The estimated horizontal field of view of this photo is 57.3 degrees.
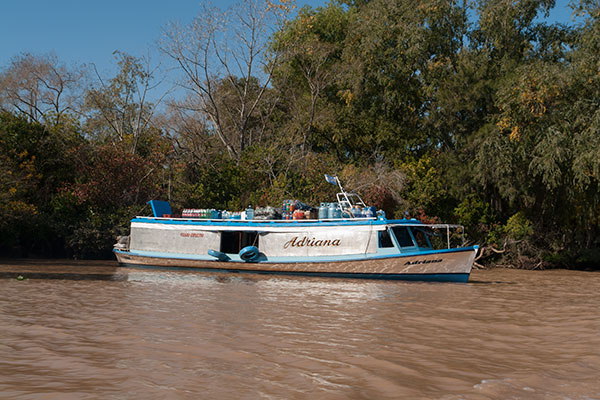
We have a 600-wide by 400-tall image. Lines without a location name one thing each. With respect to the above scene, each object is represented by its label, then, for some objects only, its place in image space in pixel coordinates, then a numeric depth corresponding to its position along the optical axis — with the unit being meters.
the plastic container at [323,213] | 18.31
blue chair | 21.28
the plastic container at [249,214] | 19.53
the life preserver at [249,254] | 18.53
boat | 16.39
